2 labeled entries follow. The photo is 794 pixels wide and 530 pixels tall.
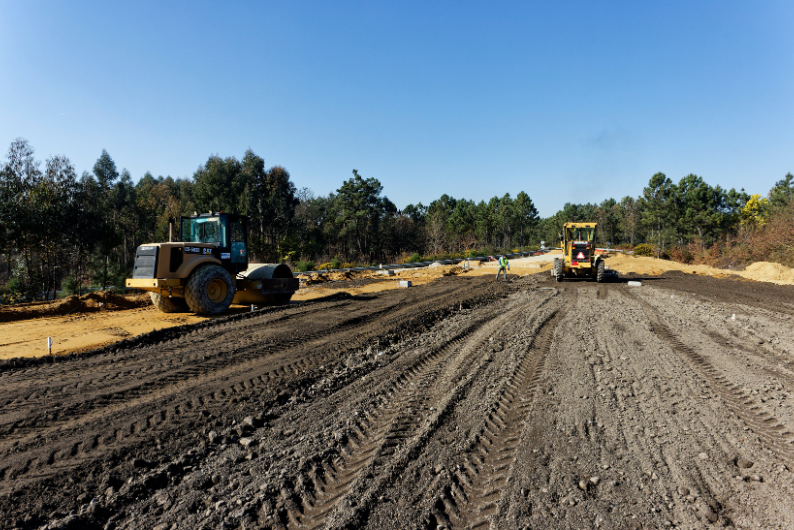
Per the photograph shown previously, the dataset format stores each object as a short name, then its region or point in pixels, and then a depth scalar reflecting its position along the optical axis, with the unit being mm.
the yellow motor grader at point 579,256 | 18281
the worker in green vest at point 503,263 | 20077
